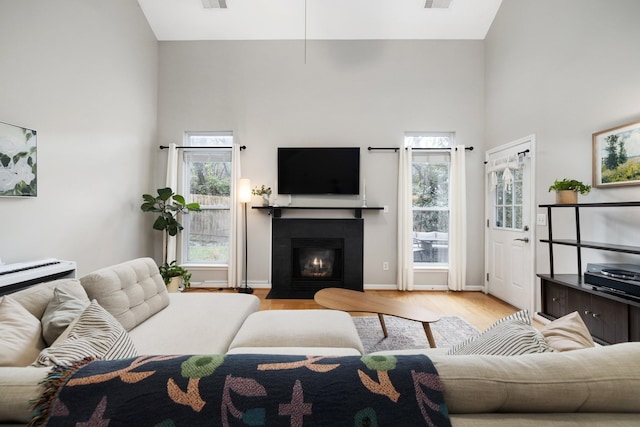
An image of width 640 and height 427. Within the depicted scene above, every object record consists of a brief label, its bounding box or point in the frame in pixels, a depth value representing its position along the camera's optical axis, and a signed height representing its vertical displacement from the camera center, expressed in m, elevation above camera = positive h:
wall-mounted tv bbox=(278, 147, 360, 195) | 4.01 +0.76
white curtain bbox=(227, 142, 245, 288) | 3.98 -0.20
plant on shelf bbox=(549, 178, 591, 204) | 2.30 +0.26
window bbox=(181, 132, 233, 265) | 4.18 +0.33
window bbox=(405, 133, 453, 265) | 4.12 +0.32
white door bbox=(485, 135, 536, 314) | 3.12 -0.04
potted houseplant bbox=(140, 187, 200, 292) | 3.52 +0.00
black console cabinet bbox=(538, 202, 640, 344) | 1.81 -0.64
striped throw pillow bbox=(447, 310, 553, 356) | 0.86 -0.41
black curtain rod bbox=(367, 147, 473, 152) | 4.01 +1.08
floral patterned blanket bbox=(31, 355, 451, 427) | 0.58 -0.39
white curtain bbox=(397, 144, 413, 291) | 3.95 -0.09
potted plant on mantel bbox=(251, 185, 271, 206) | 3.95 +0.39
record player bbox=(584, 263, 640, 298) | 1.81 -0.41
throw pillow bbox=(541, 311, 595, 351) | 0.88 -0.40
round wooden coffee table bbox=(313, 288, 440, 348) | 2.05 -0.72
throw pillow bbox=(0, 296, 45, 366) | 0.95 -0.45
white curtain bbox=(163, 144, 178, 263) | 4.00 +0.60
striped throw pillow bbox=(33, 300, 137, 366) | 0.83 -0.43
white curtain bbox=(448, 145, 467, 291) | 3.93 -0.01
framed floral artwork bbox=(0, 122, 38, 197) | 2.15 +0.48
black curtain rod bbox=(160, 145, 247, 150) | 4.05 +1.11
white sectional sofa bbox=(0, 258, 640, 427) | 0.62 -0.44
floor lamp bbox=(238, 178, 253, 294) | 3.81 +0.36
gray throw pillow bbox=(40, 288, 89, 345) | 1.16 -0.44
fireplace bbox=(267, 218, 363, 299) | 3.85 -0.53
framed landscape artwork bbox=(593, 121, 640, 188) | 2.09 +0.54
